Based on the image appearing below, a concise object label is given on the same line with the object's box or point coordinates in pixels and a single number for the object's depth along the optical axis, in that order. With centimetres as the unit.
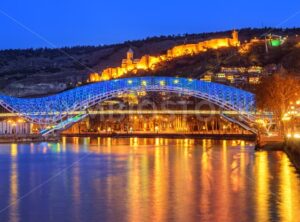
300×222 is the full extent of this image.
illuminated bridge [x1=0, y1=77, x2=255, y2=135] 8662
